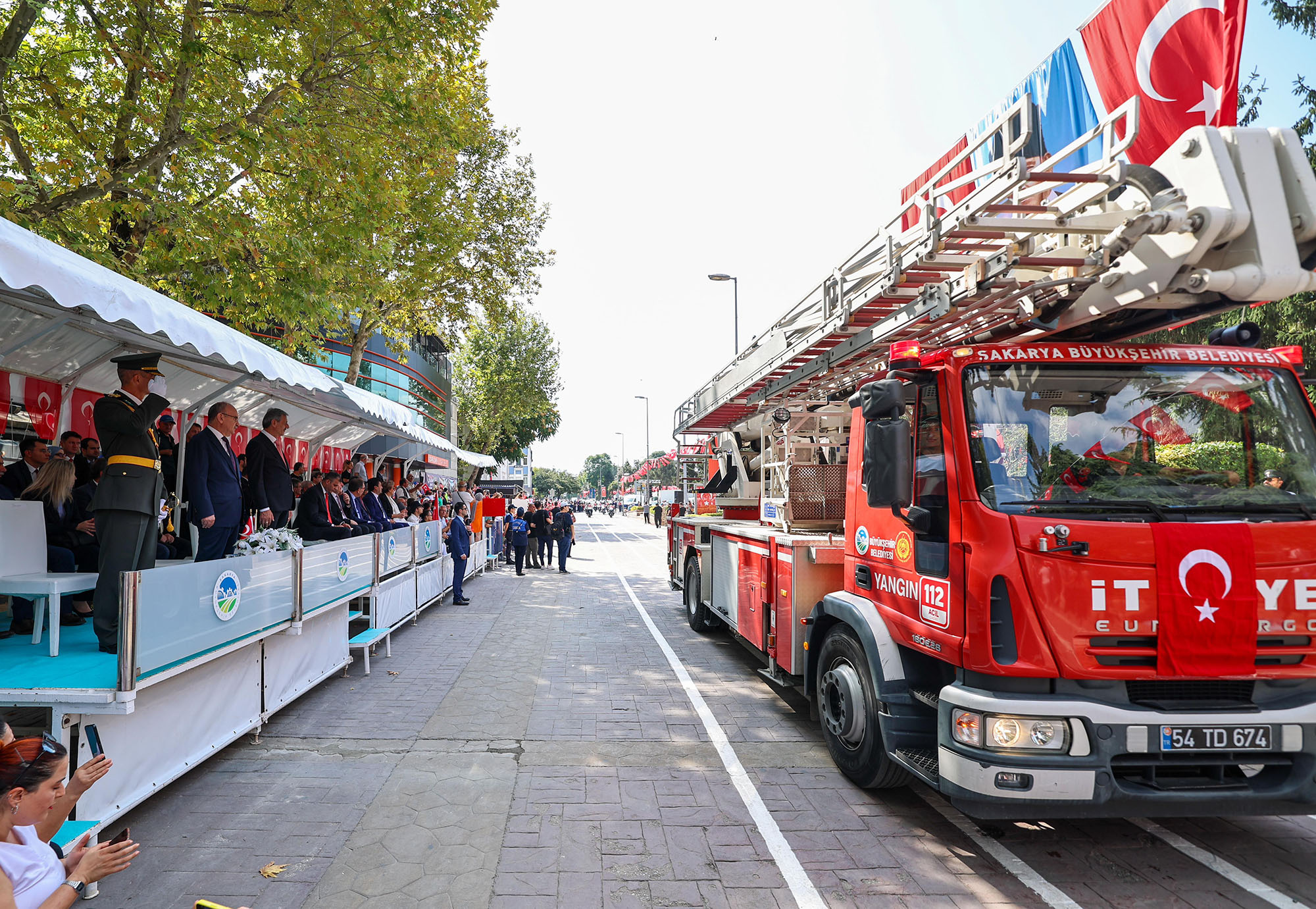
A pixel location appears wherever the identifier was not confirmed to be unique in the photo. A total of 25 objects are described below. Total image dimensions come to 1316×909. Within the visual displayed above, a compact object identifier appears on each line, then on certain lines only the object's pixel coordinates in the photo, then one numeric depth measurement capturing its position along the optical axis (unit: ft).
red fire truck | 10.59
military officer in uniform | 14.67
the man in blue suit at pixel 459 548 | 42.34
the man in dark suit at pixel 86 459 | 22.82
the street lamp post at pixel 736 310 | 76.74
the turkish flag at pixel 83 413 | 25.61
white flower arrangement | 19.66
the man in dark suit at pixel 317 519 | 27.66
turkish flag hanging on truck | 10.60
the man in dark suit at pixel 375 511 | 35.12
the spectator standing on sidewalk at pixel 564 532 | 61.21
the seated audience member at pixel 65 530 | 19.77
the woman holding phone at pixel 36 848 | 7.50
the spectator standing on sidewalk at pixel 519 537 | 60.34
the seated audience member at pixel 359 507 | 32.32
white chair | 15.16
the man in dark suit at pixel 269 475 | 23.45
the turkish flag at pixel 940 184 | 18.57
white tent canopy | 12.17
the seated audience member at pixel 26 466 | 21.58
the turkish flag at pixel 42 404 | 23.71
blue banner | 17.98
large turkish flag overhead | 14.60
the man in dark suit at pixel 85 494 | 21.16
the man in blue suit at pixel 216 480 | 19.16
